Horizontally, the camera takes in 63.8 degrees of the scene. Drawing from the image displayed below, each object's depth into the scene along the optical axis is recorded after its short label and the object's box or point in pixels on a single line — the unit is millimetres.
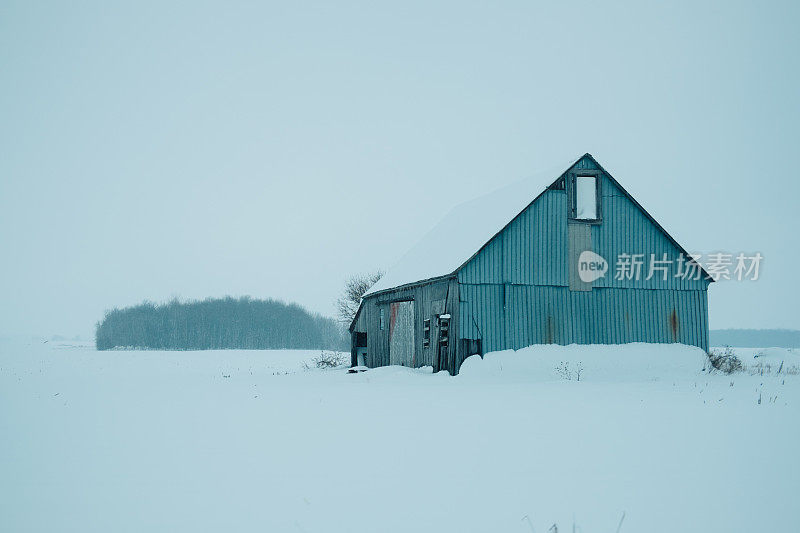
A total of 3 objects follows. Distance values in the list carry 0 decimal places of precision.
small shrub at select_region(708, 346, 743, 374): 24209
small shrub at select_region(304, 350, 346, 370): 35938
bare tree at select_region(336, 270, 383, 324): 46406
